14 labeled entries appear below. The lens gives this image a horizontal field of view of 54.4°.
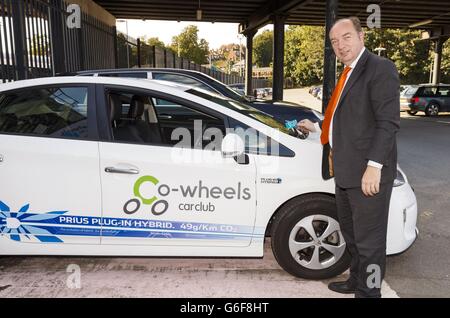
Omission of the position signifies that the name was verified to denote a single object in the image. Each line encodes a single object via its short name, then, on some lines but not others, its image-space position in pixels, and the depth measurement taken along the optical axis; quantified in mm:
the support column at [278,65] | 19078
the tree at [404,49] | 52281
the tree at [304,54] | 68212
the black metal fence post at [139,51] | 17594
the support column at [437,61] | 28444
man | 2613
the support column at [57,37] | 8305
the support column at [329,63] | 9117
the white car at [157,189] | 3240
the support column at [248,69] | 26064
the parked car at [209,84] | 7648
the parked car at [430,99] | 20234
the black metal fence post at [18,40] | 6207
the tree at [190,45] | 60803
